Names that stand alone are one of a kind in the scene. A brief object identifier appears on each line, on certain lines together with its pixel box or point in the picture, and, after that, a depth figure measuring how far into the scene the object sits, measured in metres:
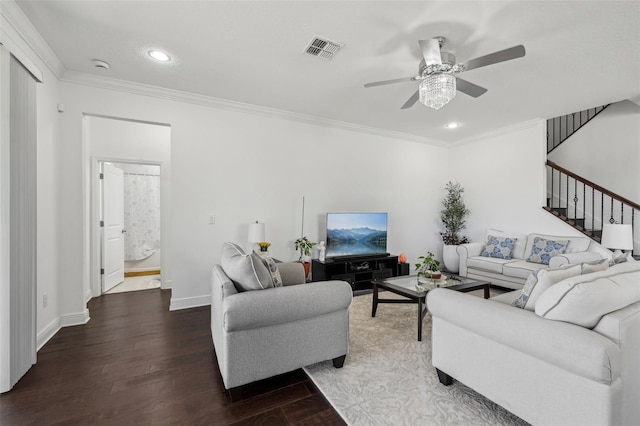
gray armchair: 1.81
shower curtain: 5.66
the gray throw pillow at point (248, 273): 1.97
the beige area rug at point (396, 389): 1.69
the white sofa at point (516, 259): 3.78
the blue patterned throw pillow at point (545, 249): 4.07
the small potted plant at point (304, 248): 4.33
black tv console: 4.32
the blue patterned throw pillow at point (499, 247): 4.58
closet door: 1.96
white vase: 5.28
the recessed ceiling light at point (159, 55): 2.75
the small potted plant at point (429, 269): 3.20
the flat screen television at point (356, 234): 4.51
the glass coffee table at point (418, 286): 2.88
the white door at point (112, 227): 4.40
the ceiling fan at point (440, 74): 2.26
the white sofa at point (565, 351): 1.25
